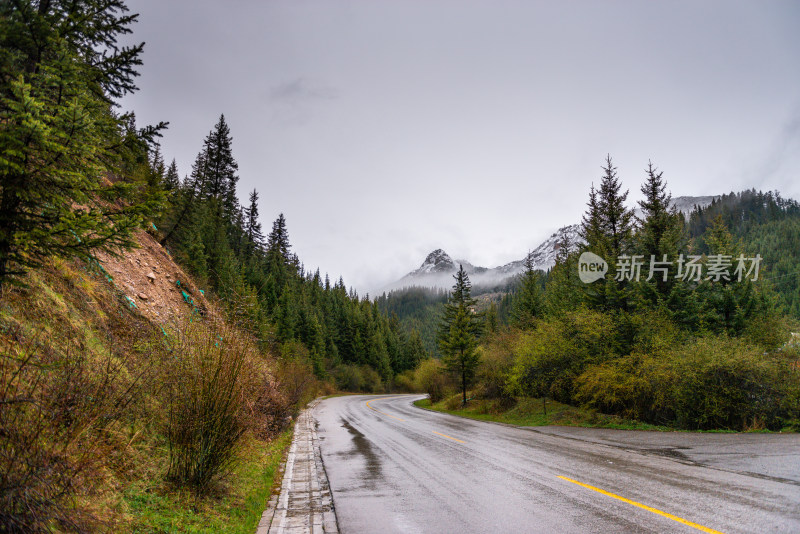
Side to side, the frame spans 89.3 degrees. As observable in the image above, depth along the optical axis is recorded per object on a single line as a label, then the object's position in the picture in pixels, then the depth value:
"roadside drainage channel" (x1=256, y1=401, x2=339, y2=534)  5.97
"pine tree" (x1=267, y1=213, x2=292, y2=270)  75.04
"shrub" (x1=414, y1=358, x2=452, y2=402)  42.22
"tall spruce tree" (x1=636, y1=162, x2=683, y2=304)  22.05
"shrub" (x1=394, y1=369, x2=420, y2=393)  80.94
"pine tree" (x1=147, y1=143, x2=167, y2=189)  25.67
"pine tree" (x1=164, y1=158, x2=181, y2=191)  48.70
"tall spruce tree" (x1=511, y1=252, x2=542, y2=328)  39.66
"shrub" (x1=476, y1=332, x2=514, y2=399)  27.42
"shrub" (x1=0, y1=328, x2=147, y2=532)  3.01
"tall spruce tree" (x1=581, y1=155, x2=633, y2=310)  23.17
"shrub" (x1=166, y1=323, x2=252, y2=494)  6.39
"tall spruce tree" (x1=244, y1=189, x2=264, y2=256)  66.62
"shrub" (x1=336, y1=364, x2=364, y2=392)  69.92
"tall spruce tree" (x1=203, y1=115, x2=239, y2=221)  49.31
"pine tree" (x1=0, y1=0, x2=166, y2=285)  4.30
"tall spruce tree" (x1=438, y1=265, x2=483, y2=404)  34.81
